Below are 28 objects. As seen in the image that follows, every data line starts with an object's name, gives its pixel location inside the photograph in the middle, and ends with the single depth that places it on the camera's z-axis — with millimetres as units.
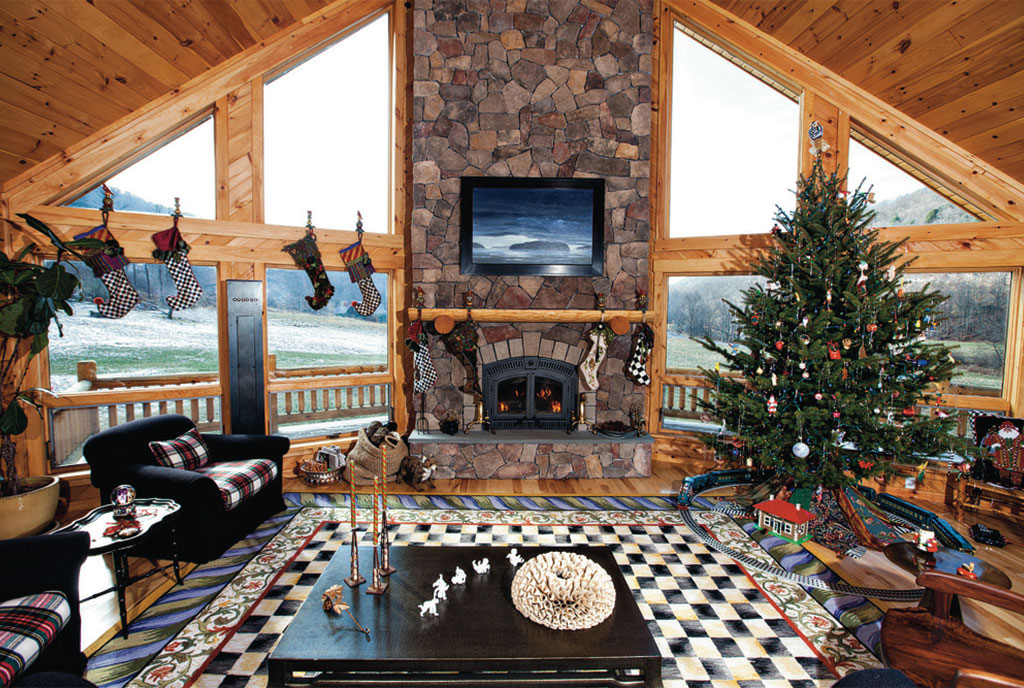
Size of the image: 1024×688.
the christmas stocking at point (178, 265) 4250
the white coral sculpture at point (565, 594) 1976
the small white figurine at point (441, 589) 2170
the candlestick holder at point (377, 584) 2205
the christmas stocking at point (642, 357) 4742
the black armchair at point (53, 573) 1969
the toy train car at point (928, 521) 3346
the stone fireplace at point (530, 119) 4789
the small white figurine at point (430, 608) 2060
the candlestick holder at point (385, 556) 2346
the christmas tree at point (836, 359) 3332
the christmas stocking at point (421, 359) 4691
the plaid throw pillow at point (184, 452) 3250
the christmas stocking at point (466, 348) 4691
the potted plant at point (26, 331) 3211
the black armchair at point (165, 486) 2965
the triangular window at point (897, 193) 4352
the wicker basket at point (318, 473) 4465
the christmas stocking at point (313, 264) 4688
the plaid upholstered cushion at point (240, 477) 3180
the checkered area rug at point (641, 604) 2240
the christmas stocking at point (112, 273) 3992
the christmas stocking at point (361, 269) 4824
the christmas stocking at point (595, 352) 4723
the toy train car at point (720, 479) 4168
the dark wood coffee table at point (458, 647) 1812
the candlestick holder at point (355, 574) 2271
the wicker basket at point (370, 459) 4512
